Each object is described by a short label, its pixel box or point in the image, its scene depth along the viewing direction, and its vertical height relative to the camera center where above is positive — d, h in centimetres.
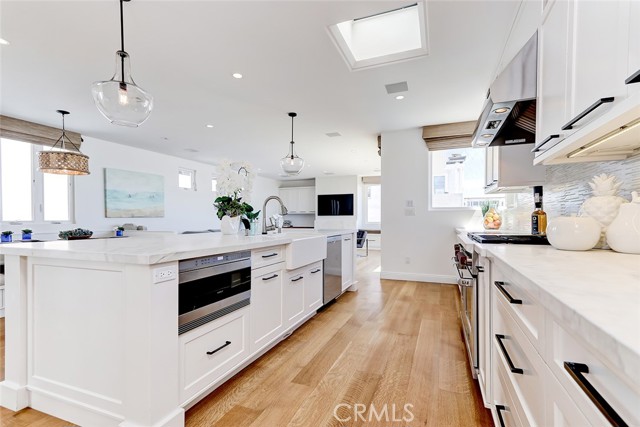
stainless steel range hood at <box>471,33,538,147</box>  149 +61
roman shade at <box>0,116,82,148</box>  400 +118
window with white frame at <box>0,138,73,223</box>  423 +33
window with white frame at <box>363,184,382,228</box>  988 +19
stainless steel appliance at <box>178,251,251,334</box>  144 -44
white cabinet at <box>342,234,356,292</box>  375 -65
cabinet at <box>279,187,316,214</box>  1030 +45
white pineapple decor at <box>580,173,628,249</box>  125 +5
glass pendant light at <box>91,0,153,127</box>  188 +77
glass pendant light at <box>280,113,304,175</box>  387 +65
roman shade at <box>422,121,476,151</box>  429 +118
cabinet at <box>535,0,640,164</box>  80 +45
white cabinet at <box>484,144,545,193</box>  227 +36
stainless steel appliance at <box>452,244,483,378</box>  174 -60
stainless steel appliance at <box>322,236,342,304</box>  319 -69
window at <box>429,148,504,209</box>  457 +55
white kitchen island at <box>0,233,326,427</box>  126 -62
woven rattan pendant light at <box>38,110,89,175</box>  336 +58
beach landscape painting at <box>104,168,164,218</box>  537 +33
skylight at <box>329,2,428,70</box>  243 +156
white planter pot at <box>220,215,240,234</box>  248 -12
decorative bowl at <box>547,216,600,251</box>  122 -9
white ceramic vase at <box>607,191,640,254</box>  109 -6
